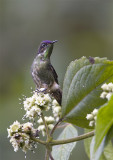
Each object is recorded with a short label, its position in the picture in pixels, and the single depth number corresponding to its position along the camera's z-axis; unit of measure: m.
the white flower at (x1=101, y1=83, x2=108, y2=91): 4.06
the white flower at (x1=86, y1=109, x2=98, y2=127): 4.11
